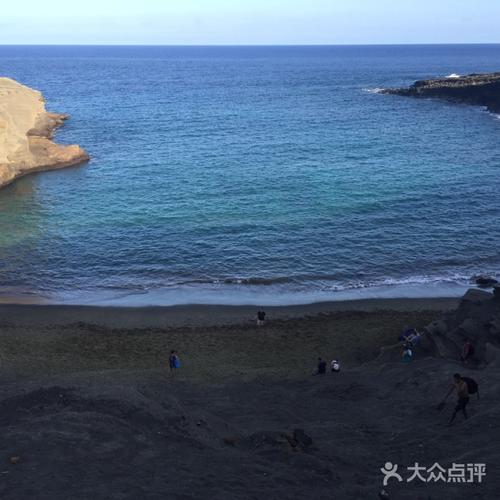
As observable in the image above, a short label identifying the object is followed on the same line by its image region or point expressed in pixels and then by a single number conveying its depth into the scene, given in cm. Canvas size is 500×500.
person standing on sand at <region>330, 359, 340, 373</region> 2553
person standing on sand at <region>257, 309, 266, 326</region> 3138
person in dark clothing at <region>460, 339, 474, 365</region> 2406
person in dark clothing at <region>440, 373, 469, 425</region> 1791
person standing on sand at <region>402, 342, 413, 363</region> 2544
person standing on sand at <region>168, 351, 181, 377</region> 2624
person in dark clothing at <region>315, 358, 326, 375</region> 2545
